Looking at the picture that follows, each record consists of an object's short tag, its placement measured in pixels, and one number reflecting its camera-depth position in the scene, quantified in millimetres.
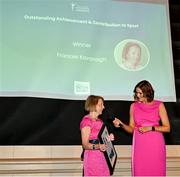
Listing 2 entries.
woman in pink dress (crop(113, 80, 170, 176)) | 2918
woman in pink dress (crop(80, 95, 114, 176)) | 2678
